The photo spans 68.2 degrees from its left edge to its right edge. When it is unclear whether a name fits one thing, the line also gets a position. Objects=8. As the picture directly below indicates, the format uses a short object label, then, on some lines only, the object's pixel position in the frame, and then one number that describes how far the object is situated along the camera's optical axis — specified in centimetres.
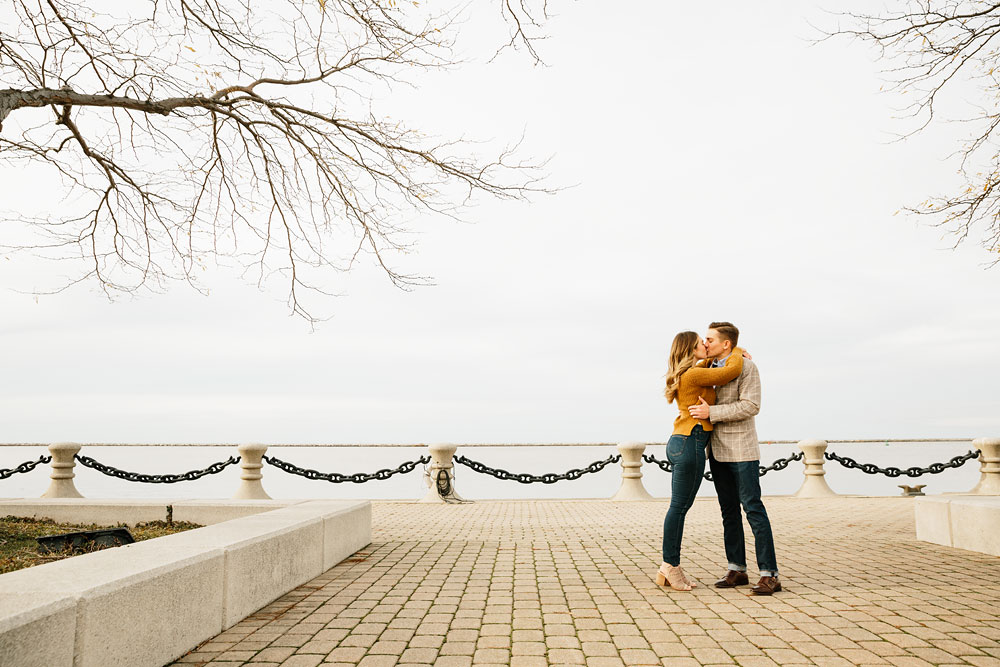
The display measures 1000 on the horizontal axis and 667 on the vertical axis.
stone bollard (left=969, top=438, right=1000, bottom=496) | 1527
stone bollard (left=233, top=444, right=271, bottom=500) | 1550
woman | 574
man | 566
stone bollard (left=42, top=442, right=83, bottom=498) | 1525
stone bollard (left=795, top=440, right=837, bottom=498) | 1602
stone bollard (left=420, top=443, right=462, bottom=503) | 1573
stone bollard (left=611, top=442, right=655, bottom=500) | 1585
